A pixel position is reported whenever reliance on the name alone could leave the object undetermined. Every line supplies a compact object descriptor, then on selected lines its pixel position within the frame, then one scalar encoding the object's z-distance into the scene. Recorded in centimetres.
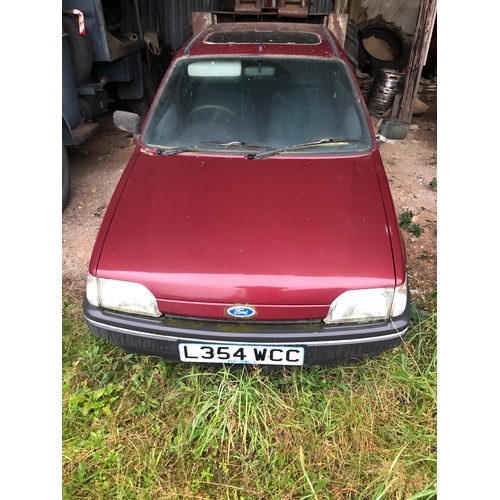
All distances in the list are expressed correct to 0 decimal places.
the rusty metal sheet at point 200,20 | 503
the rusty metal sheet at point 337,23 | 507
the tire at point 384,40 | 799
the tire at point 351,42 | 551
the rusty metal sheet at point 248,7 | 530
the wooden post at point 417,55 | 496
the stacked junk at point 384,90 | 572
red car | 175
